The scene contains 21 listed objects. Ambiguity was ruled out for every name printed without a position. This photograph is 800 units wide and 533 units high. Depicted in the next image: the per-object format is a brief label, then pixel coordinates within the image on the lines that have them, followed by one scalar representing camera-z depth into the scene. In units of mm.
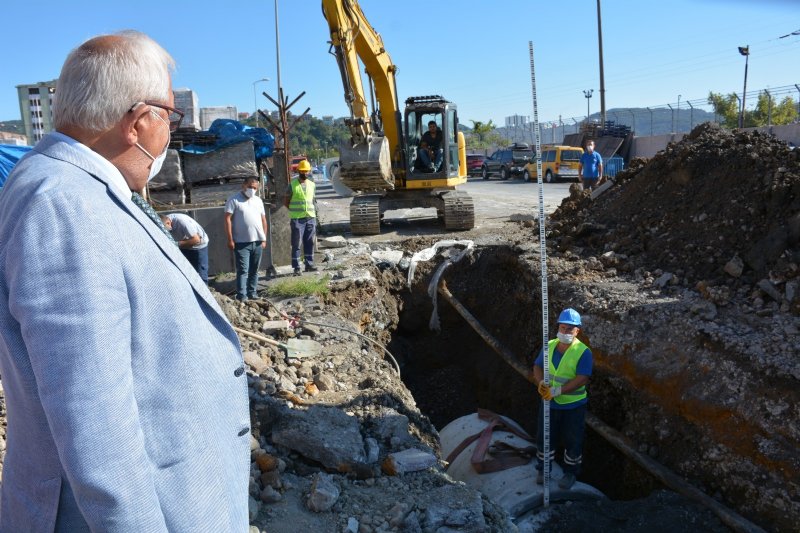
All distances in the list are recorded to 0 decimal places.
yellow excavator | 12438
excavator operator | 14181
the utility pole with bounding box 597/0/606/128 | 28438
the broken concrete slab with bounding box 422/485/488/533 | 3801
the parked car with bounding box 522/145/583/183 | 28438
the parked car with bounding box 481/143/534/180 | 34275
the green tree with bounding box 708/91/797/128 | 38062
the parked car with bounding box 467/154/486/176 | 39316
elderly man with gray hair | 1276
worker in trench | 5422
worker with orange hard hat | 9828
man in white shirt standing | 8229
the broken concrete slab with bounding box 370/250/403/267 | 10461
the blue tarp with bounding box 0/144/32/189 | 10078
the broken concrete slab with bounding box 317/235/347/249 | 12227
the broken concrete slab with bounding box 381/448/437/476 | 4449
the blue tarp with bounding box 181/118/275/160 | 12852
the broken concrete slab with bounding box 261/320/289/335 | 6824
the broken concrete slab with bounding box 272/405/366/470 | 4391
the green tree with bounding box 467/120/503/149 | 61353
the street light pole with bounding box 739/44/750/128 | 32291
